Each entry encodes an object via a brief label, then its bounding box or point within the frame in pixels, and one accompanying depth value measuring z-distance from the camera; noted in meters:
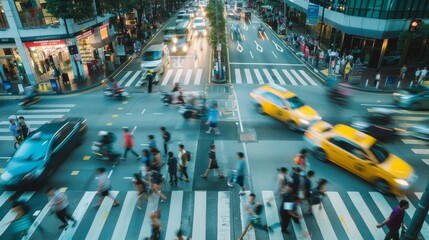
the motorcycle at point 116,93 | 20.67
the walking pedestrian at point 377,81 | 22.50
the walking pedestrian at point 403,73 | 24.52
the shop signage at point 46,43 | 23.73
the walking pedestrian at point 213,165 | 11.65
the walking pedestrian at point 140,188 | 10.37
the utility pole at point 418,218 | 6.90
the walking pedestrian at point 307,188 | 10.21
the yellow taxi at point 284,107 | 15.53
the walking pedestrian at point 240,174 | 10.86
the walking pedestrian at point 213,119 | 15.07
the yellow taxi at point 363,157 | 11.05
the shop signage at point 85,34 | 25.52
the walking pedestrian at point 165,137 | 13.23
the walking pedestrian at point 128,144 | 12.96
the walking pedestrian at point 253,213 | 8.75
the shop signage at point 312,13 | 29.88
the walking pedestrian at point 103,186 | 10.27
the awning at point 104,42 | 28.21
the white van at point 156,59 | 25.28
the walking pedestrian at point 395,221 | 8.34
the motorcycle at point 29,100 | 19.93
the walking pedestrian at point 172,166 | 11.16
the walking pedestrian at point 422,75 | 22.88
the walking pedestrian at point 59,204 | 9.38
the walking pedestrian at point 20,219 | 8.84
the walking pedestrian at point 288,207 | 9.04
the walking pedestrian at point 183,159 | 11.54
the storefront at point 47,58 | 24.19
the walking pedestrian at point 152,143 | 12.45
